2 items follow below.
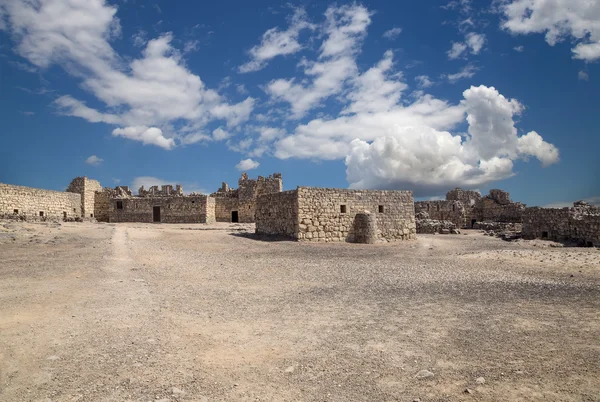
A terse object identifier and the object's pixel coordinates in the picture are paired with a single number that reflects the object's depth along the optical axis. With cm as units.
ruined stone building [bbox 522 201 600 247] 1795
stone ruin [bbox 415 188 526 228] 3578
